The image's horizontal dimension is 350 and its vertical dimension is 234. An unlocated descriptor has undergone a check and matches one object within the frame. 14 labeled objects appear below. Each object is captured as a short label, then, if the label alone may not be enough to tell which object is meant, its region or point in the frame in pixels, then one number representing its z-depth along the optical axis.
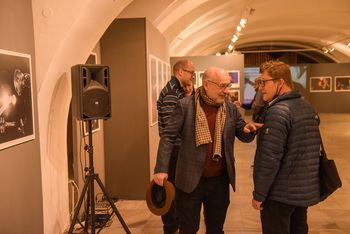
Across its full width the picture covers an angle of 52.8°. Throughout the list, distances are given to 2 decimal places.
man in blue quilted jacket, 2.24
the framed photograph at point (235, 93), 11.75
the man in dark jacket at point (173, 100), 3.32
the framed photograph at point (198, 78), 11.54
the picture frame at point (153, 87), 5.08
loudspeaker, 3.06
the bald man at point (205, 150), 2.53
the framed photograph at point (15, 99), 2.33
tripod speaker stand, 3.11
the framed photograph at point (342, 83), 19.44
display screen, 18.95
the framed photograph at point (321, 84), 19.67
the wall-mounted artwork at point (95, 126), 4.29
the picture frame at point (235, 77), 11.70
